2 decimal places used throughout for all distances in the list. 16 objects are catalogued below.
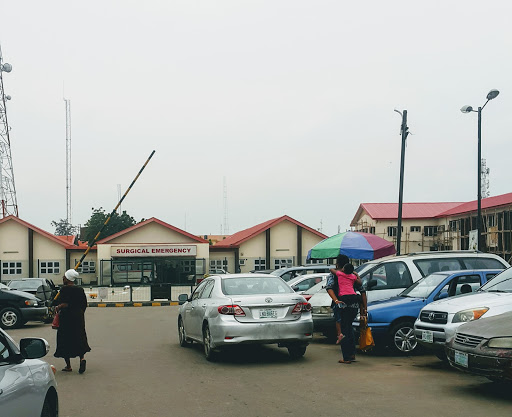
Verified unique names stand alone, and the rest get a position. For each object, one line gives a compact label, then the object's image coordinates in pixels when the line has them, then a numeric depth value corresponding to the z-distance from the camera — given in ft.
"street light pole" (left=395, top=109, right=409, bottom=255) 92.89
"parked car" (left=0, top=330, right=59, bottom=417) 14.67
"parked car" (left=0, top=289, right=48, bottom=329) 66.74
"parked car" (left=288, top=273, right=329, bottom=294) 62.28
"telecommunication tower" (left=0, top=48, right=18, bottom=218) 177.20
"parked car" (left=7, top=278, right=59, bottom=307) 77.15
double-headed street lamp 86.43
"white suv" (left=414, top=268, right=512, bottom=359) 33.63
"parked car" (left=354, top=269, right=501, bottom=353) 41.60
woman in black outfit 37.45
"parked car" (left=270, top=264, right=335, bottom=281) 67.72
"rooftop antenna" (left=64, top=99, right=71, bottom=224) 255.04
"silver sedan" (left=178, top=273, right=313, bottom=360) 38.24
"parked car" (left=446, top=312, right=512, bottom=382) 26.09
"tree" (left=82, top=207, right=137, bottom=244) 299.17
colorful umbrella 71.77
